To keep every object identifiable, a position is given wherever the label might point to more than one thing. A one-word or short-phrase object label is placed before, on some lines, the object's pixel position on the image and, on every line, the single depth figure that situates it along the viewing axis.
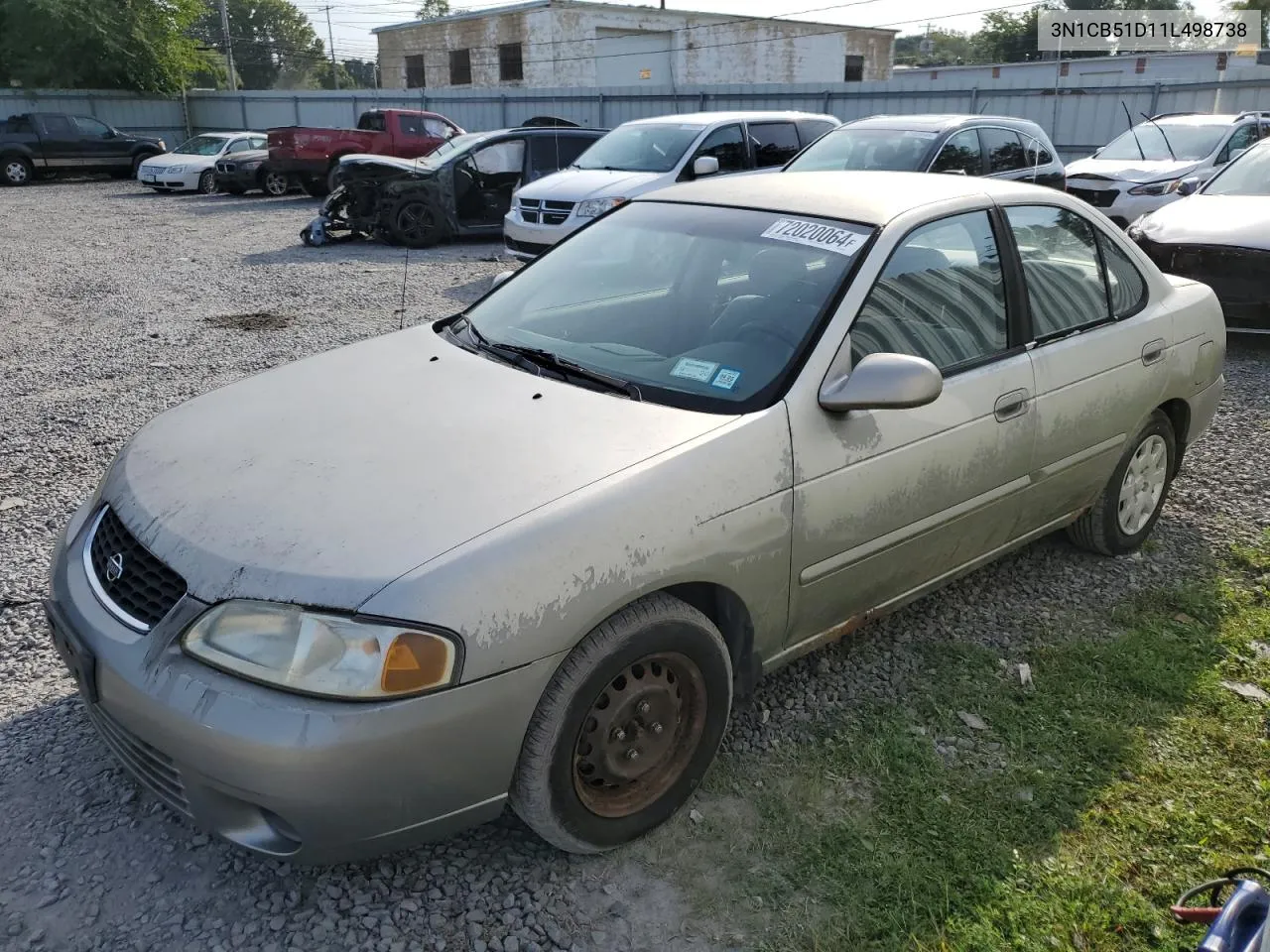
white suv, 11.84
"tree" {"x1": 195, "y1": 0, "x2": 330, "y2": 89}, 84.50
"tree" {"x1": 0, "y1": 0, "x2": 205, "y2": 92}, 31.39
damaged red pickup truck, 18.77
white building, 40.66
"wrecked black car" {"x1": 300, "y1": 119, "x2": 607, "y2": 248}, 12.91
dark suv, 9.68
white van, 10.47
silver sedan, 2.17
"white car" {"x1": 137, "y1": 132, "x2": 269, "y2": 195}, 20.98
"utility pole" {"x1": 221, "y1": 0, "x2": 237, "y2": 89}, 47.44
